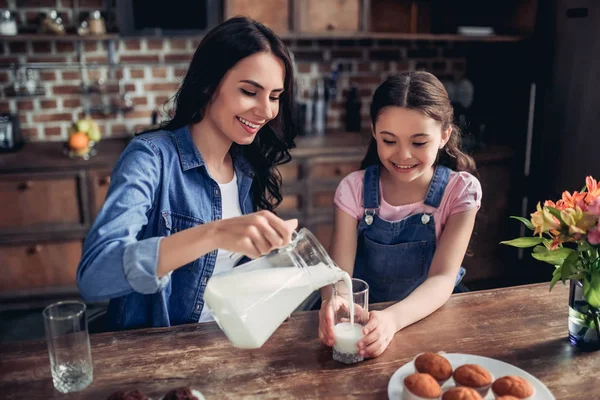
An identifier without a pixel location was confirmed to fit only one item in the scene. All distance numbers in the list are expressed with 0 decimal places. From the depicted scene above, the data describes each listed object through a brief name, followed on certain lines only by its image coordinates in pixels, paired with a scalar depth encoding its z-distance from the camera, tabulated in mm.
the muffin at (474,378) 939
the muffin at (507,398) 887
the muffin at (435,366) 963
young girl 1477
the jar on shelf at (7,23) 2787
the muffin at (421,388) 913
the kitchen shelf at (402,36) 3018
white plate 961
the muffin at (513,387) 912
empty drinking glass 978
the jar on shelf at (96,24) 2885
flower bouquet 1062
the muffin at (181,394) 880
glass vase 1129
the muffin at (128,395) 881
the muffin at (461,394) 893
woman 1345
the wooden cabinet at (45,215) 2697
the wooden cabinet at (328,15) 2998
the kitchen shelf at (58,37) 2770
